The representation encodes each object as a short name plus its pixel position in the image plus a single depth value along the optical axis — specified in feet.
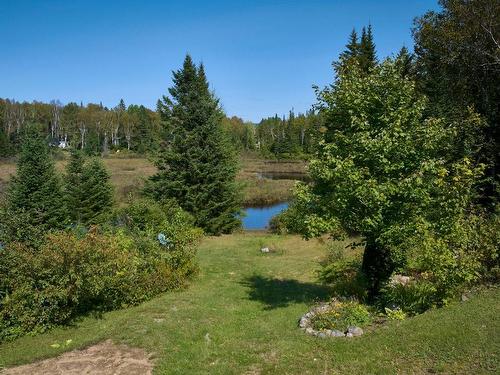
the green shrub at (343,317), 36.06
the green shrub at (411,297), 37.68
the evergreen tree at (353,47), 106.22
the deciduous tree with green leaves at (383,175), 37.58
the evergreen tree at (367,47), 106.93
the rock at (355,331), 34.44
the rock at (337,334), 34.79
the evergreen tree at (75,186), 103.45
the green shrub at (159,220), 57.41
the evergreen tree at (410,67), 80.64
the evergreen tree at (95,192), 104.99
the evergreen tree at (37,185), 88.12
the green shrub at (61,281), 41.01
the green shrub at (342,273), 44.55
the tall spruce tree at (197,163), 97.25
